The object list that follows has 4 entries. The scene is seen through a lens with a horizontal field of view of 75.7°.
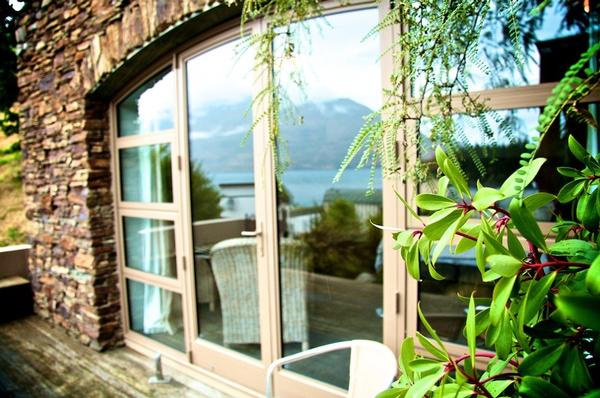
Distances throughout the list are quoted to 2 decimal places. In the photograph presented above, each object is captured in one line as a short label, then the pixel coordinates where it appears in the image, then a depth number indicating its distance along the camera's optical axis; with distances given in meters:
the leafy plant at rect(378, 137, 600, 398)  0.55
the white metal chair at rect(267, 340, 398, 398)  1.76
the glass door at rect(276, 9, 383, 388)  2.61
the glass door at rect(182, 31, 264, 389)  2.69
